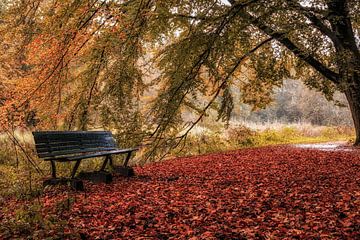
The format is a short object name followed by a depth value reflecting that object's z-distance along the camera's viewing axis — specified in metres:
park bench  4.79
